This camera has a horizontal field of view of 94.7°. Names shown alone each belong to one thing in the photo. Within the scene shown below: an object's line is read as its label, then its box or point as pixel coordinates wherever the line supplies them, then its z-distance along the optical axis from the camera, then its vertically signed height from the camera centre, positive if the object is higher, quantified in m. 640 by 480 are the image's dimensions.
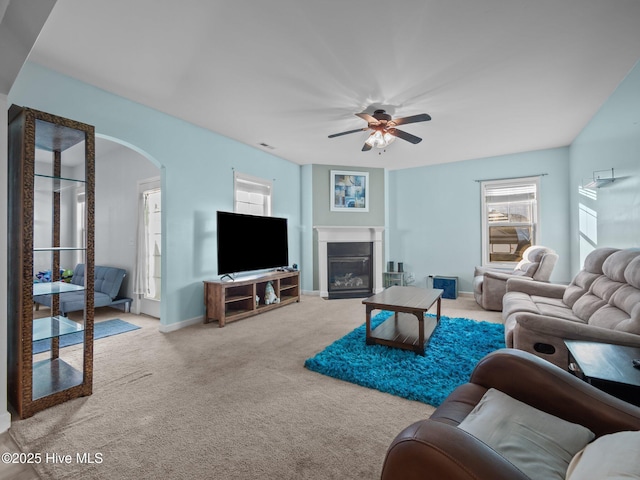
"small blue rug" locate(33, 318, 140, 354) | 3.19 -1.14
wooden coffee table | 2.83 -0.95
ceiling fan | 3.06 +1.26
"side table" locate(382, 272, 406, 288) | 5.88 -0.77
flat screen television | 4.04 -0.03
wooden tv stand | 3.83 -0.80
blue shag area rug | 2.20 -1.07
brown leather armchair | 0.71 -0.57
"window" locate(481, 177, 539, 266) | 5.26 +0.40
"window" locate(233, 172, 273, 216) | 4.69 +0.78
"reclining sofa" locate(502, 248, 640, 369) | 1.89 -0.56
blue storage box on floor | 5.44 -0.84
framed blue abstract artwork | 5.98 +1.01
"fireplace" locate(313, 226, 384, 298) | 5.75 -0.01
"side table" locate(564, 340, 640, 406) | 1.16 -0.55
